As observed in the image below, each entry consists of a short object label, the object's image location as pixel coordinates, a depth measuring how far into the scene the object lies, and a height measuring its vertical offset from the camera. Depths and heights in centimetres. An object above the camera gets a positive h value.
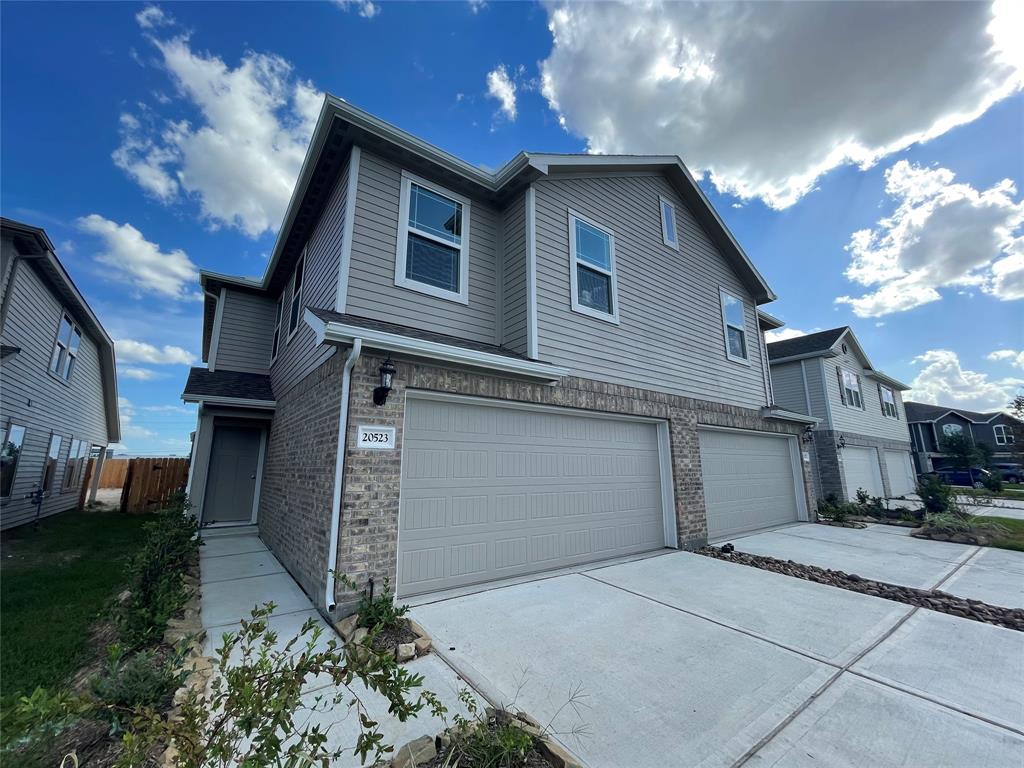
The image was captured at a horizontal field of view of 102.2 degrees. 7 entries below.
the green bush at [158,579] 336 -119
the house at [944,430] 2901 +269
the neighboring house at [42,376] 816 +208
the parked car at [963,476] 2483 -69
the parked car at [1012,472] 2647 -46
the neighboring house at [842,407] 1488 +223
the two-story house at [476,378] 468 +125
